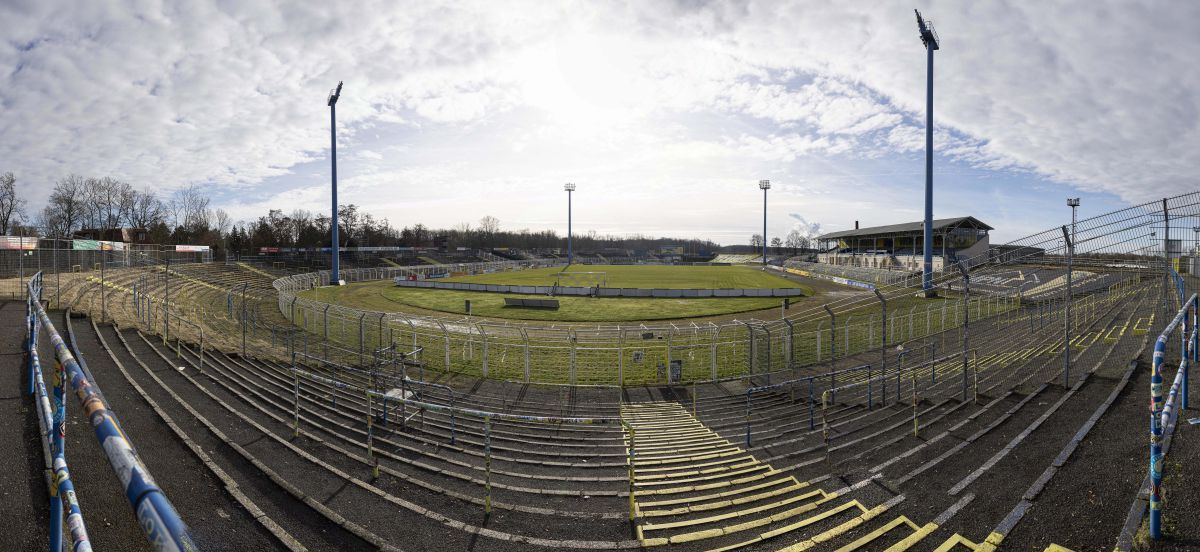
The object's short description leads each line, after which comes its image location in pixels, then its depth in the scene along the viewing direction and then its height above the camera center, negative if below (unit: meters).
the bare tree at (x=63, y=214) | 75.56 +6.61
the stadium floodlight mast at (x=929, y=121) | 47.69 +13.22
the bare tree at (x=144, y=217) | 87.96 +7.26
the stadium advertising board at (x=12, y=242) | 37.22 +1.16
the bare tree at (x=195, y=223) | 100.75 +7.23
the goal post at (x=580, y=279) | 64.44 -2.96
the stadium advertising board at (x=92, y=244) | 42.03 +1.20
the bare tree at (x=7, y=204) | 62.19 +6.62
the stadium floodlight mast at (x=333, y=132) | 59.72 +14.95
